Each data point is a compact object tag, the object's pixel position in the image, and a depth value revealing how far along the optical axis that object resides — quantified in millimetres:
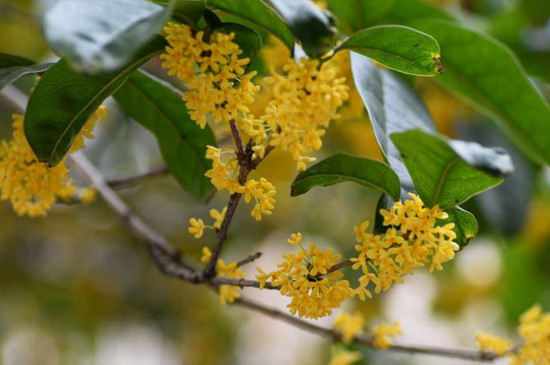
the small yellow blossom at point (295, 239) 1004
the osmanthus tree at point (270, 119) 964
